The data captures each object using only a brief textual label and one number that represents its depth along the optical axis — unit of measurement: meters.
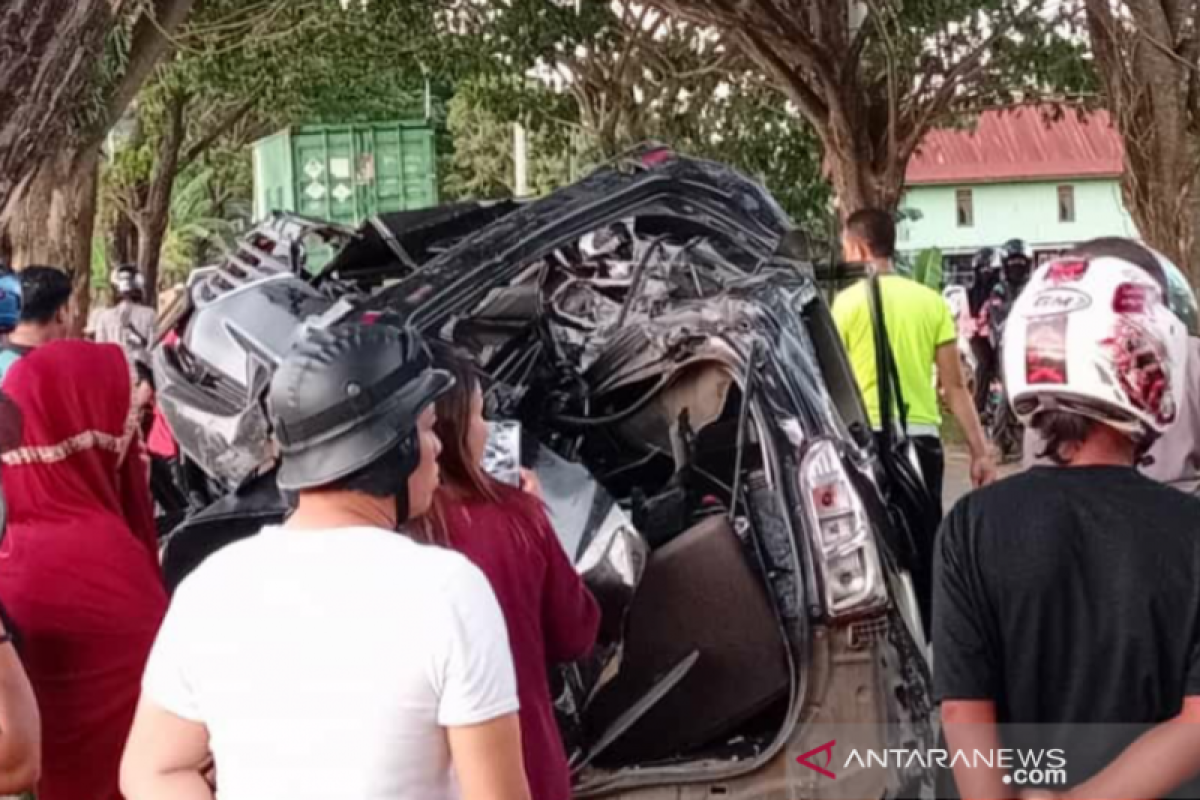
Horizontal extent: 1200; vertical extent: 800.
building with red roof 61.84
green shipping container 39.31
